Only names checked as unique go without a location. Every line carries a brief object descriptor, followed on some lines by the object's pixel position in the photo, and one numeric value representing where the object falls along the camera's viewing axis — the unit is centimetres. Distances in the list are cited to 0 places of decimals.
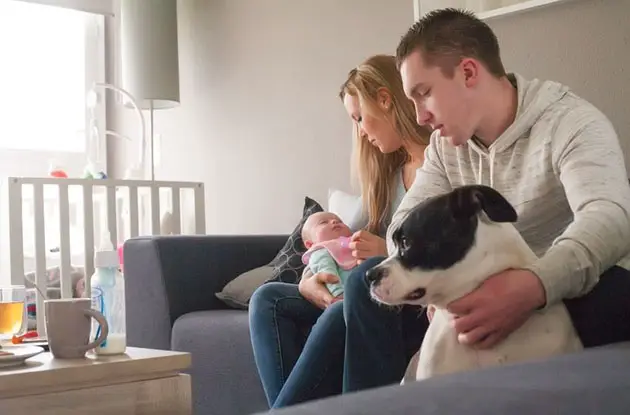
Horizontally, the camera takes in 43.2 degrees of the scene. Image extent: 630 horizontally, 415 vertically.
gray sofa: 204
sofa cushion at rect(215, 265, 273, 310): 230
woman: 155
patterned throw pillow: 228
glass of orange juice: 163
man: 123
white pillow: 229
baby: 197
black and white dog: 109
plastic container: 163
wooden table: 128
